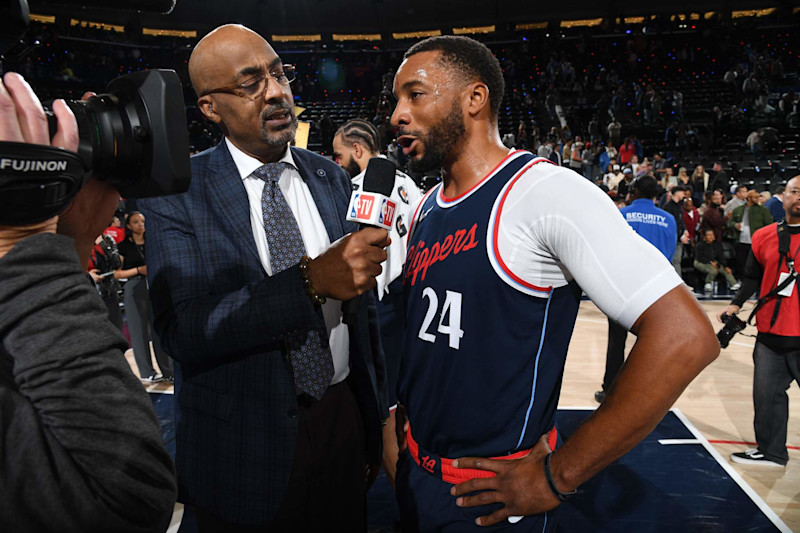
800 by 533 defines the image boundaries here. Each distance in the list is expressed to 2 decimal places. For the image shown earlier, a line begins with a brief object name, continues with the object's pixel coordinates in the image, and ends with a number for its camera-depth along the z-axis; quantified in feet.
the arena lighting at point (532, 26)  80.84
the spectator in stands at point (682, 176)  37.02
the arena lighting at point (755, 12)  74.49
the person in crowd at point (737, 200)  32.42
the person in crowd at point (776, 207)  29.09
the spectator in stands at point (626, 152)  44.21
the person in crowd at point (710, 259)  31.32
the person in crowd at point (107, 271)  17.57
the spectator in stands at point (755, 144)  46.39
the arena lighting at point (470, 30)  83.30
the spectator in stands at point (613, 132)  47.19
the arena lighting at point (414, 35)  82.48
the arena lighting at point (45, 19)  73.00
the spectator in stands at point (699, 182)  39.47
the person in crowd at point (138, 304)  17.57
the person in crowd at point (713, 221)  31.89
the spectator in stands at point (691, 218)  32.65
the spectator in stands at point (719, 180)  38.52
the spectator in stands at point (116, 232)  21.47
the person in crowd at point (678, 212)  30.66
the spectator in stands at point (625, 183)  35.03
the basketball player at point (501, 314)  3.81
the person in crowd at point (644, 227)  15.05
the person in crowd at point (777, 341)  11.62
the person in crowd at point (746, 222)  28.43
